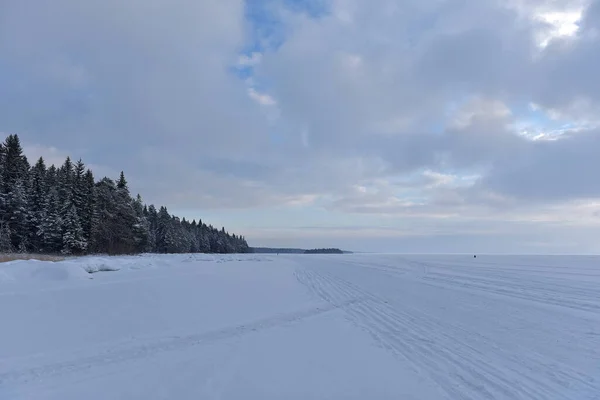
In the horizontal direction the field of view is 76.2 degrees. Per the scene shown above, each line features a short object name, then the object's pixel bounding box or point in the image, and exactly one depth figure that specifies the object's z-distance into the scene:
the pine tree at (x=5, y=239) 36.01
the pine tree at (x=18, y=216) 39.69
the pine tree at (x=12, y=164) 40.91
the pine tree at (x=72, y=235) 41.41
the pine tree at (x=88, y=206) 45.34
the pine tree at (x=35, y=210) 41.78
